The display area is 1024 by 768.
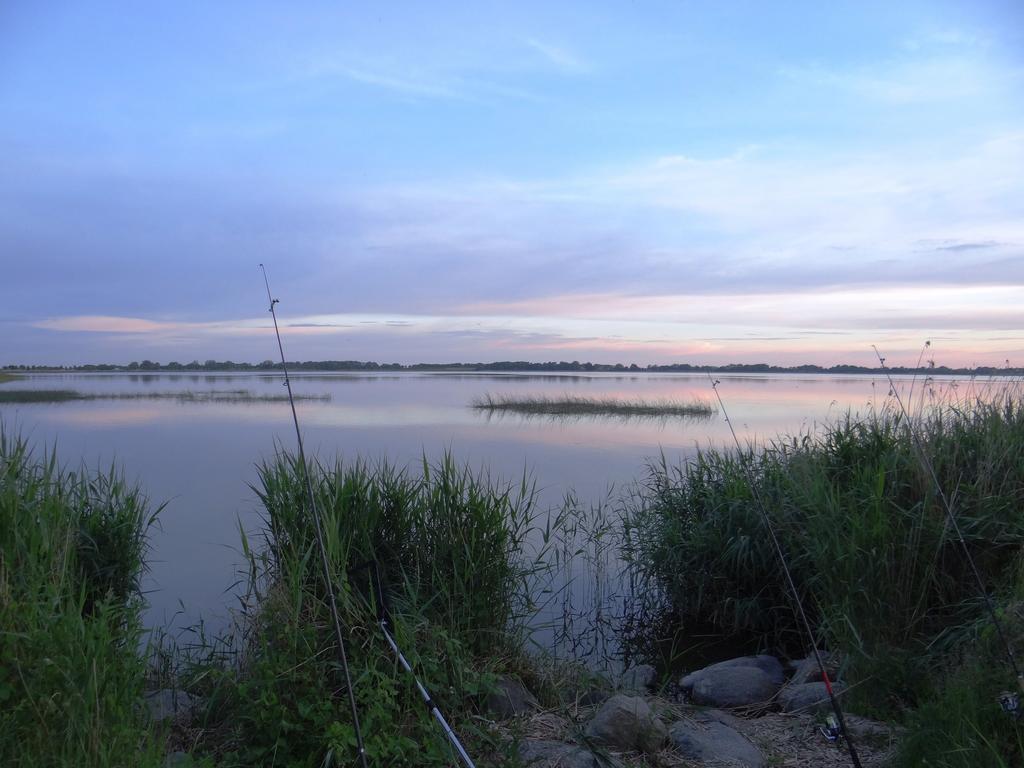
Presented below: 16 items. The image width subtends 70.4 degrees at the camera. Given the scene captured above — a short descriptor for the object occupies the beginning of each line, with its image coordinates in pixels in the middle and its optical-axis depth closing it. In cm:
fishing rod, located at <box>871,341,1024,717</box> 315
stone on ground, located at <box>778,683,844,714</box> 491
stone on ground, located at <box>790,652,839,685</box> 547
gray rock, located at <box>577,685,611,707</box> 527
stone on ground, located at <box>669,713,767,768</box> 410
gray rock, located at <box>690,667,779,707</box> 577
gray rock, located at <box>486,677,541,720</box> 474
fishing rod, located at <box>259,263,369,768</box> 301
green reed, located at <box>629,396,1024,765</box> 486
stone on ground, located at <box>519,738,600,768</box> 387
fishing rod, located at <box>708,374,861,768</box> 340
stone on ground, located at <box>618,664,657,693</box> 606
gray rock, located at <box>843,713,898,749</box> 405
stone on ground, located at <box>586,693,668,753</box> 412
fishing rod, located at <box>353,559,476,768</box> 303
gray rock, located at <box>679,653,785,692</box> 629
